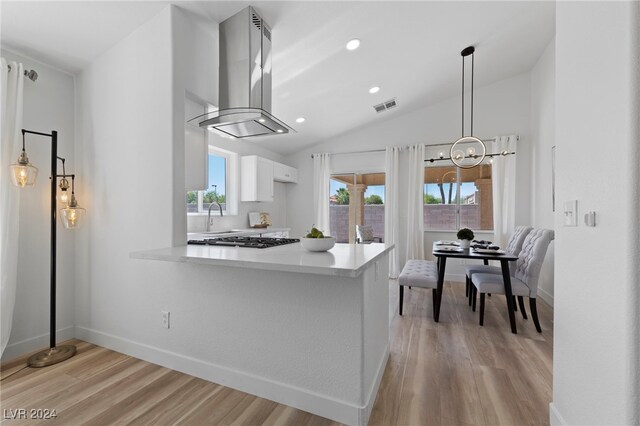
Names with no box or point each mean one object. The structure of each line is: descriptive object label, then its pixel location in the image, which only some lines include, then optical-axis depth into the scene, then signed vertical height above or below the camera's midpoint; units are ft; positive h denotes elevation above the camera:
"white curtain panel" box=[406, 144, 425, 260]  16.57 +0.52
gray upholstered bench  10.31 -2.34
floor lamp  6.98 +0.03
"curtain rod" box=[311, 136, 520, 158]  15.46 +3.85
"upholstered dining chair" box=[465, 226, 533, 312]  11.36 -2.10
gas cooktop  6.78 -0.75
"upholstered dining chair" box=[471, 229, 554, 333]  9.32 -2.23
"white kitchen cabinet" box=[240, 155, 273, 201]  15.08 +1.80
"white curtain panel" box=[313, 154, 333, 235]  18.52 +1.44
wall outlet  7.00 -2.60
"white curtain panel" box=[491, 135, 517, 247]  15.06 +1.25
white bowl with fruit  5.88 -0.60
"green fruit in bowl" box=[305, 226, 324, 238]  6.03 -0.46
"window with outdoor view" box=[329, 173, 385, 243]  18.21 +0.57
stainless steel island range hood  7.06 +3.40
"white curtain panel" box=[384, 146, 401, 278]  16.94 +1.11
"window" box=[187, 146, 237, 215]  13.37 +1.18
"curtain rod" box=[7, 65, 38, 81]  7.51 +3.56
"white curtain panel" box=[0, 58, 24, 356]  6.90 +0.45
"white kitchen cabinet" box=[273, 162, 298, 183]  17.02 +2.41
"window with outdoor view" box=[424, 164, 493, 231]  16.28 +0.89
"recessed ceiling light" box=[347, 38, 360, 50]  9.38 +5.57
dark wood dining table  9.16 -1.77
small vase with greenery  11.52 -0.94
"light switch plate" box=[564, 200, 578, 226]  4.31 +0.02
